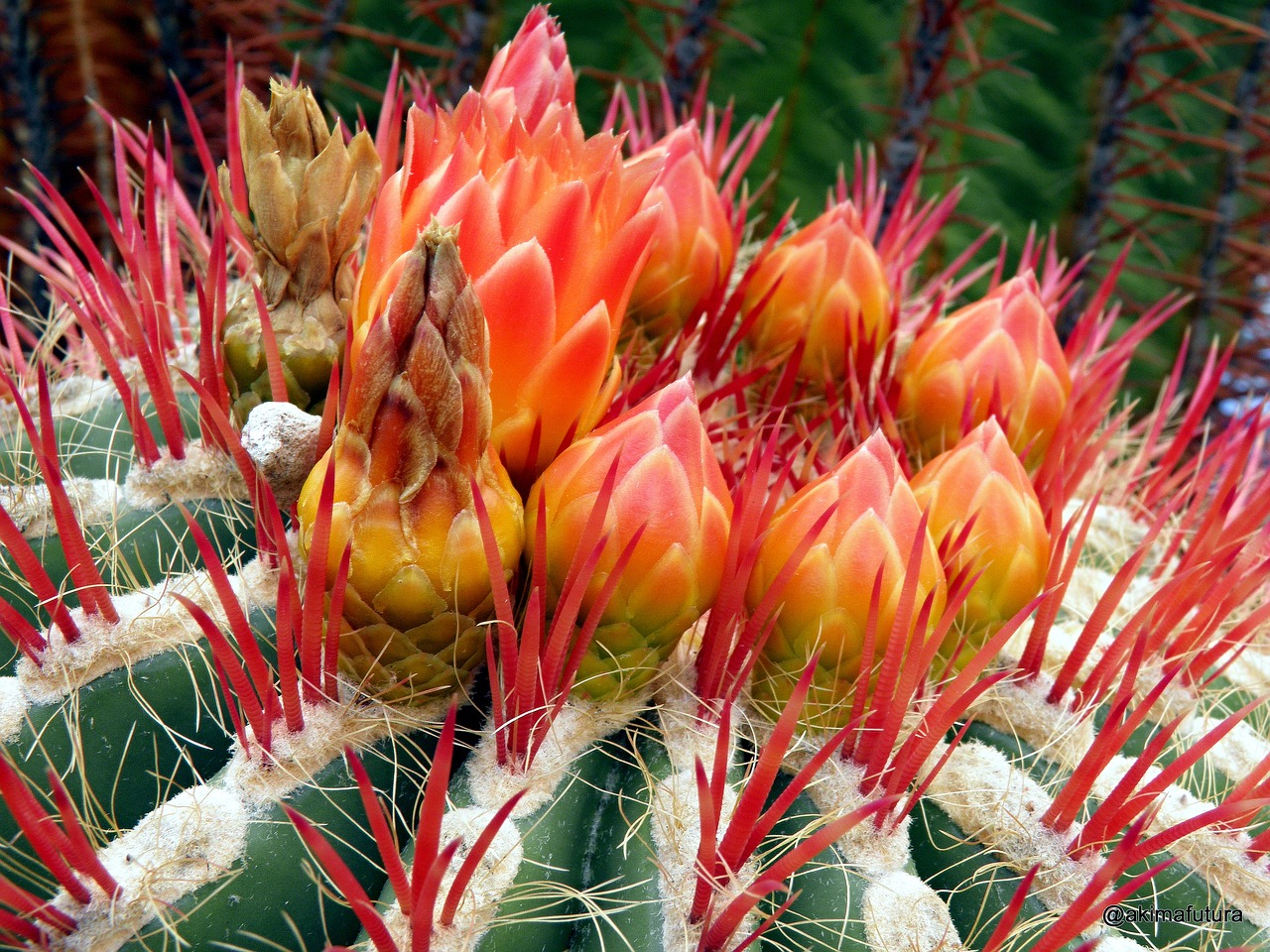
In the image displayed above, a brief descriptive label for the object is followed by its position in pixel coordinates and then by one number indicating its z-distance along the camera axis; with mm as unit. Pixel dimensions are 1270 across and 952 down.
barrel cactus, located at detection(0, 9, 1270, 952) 132
